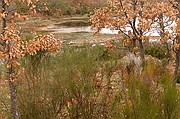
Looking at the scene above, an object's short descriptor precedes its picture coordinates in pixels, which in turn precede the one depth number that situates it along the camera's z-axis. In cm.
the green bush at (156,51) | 1898
